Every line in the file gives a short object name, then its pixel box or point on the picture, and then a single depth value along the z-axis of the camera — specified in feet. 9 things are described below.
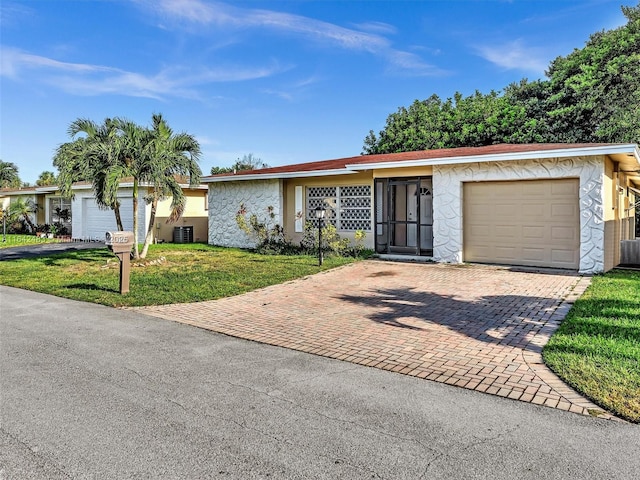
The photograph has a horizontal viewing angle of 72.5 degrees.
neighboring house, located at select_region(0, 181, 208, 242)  63.31
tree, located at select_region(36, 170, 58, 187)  151.02
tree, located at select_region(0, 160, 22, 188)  91.48
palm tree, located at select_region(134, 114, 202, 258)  38.34
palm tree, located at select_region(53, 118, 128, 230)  37.40
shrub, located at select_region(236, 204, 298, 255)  51.01
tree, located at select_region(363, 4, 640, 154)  67.46
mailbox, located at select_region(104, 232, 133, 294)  27.12
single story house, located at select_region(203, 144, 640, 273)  33.50
